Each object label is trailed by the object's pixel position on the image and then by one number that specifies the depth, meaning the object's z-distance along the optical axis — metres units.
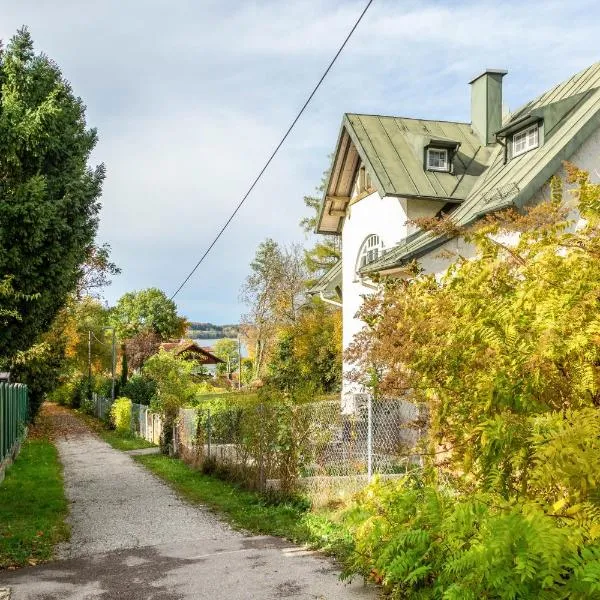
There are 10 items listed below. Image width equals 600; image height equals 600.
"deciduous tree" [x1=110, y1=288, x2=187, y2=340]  79.38
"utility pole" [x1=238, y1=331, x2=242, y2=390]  59.10
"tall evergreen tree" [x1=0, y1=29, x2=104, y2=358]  13.22
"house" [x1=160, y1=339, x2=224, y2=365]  75.75
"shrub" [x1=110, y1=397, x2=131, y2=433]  30.83
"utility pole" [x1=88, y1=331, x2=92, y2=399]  48.57
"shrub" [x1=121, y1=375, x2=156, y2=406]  33.59
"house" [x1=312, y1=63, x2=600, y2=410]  15.35
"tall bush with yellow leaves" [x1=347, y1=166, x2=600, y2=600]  3.61
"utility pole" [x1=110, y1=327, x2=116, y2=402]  39.61
